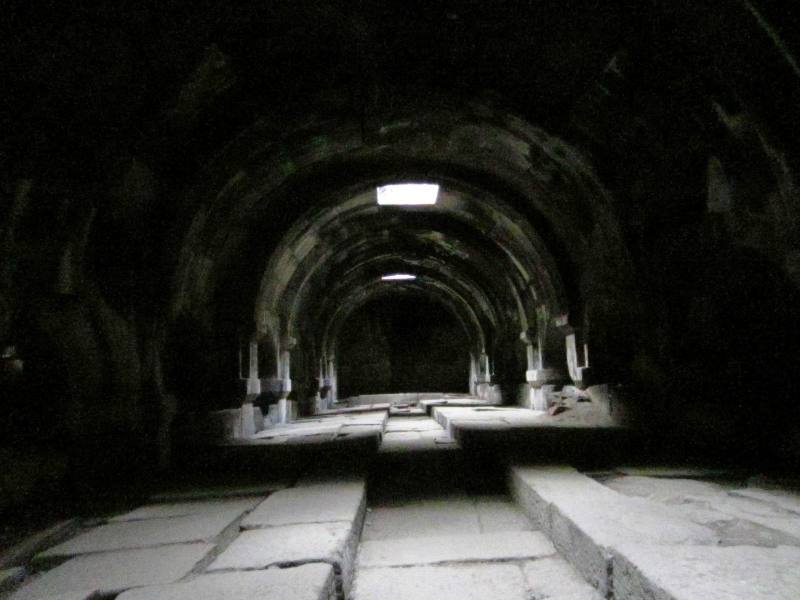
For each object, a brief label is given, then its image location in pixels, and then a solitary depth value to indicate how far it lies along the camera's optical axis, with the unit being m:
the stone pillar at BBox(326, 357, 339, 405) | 15.18
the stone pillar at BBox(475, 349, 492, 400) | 13.77
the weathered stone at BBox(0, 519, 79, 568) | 2.56
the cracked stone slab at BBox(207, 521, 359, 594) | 2.19
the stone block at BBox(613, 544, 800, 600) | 1.67
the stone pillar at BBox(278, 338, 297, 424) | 8.81
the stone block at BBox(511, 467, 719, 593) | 2.24
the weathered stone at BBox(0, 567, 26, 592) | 2.24
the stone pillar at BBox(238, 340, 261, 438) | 6.79
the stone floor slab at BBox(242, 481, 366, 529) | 2.82
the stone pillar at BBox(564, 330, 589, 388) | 6.76
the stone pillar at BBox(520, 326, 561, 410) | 8.88
